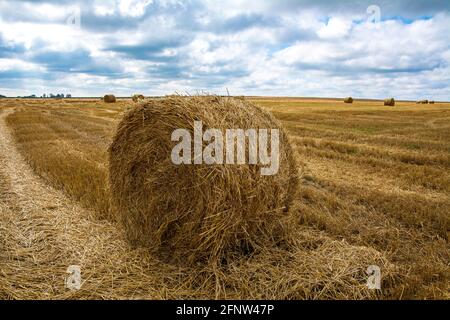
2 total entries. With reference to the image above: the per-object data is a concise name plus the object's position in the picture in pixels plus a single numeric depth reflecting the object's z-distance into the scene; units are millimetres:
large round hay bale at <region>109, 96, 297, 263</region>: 3982
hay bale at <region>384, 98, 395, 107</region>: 37969
